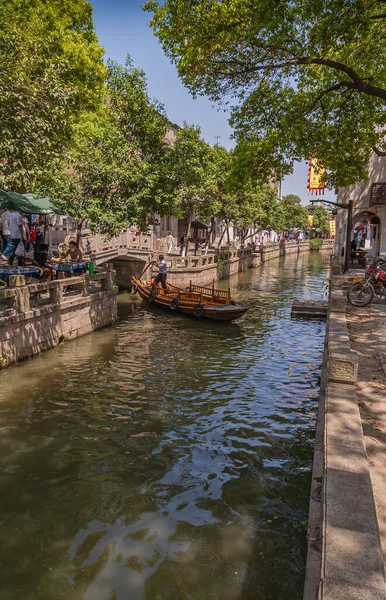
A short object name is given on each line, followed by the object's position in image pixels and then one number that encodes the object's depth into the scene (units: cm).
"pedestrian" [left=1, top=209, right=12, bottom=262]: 1521
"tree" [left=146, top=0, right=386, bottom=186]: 979
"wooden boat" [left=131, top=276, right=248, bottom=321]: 1764
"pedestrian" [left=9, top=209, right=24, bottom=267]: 1463
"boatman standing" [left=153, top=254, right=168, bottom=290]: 2069
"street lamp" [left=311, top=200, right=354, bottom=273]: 2359
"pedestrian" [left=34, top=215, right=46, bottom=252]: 1803
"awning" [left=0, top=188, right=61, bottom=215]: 1462
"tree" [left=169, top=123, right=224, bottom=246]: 1748
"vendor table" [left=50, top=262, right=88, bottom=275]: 1597
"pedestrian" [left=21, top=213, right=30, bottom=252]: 1608
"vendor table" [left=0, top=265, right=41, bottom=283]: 1282
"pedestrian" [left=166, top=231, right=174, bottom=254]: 3086
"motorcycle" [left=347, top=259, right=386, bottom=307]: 1424
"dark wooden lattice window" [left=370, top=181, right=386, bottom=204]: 2447
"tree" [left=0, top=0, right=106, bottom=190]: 995
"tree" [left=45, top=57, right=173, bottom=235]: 1584
